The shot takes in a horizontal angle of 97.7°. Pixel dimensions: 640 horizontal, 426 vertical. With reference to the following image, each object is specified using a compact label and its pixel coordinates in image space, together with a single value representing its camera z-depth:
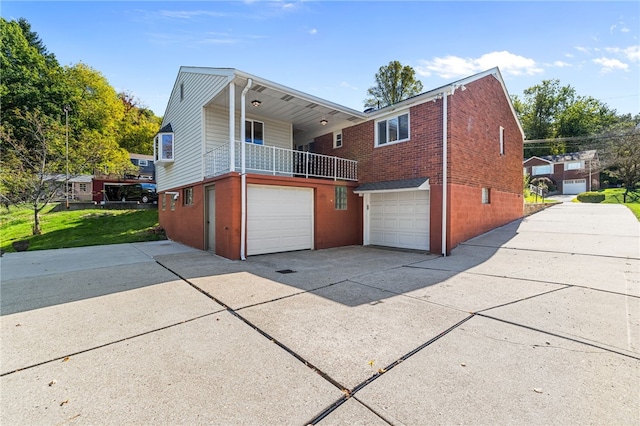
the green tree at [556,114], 43.28
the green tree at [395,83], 26.66
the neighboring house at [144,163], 31.42
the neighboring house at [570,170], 34.00
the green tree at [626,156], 26.89
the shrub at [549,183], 35.17
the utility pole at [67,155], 17.14
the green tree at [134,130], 33.41
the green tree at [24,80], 24.58
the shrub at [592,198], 24.68
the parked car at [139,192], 23.84
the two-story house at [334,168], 9.16
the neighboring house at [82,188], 23.82
